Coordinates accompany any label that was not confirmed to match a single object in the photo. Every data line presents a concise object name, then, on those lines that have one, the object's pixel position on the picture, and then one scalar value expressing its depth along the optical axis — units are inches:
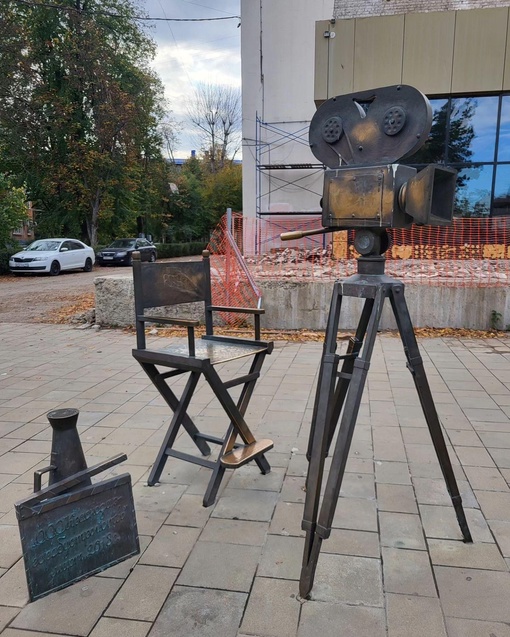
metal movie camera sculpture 79.0
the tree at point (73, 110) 861.8
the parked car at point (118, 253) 864.3
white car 686.5
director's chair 107.2
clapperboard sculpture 78.7
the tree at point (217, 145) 1740.9
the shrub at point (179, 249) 1177.4
